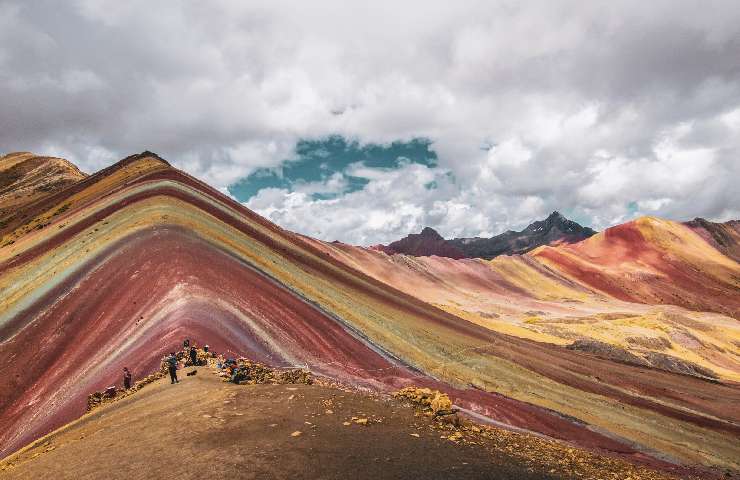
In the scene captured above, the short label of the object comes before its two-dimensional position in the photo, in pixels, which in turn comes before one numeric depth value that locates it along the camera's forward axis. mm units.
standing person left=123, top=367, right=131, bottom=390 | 23625
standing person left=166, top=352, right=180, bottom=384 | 20464
